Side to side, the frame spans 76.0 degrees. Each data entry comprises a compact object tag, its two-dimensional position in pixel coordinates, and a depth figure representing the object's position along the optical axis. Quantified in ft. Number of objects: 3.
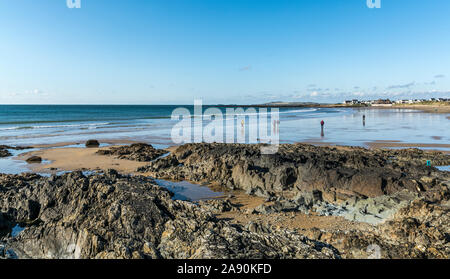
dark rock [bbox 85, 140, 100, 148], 79.87
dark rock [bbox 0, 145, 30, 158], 65.70
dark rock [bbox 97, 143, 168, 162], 60.59
